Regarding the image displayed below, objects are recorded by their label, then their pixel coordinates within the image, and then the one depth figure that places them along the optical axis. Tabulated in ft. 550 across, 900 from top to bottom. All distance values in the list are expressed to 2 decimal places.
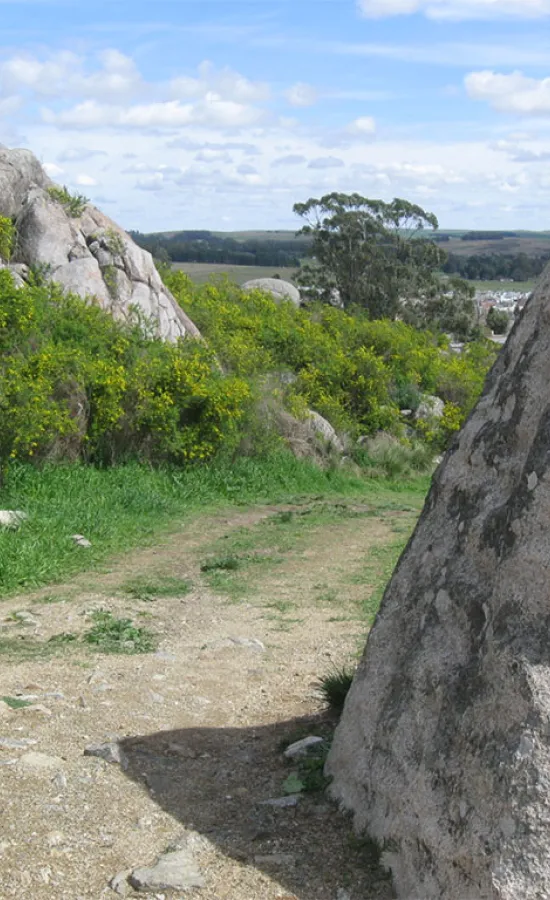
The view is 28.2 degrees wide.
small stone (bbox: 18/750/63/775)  14.71
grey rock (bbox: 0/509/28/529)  32.71
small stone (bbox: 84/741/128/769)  15.21
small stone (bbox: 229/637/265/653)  22.80
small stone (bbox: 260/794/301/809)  13.76
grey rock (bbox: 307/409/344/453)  54.51
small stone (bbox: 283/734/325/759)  15.40
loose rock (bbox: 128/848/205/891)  11.80
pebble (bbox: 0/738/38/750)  15.53
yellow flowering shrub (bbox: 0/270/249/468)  40.42
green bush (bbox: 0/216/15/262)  53.57
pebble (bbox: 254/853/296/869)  12.30
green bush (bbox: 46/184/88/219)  59.82
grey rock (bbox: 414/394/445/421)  66.75
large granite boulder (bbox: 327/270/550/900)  10.50
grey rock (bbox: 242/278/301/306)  106.73
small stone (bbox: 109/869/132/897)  11.78
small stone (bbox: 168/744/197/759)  15.93
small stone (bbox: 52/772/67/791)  14.20
